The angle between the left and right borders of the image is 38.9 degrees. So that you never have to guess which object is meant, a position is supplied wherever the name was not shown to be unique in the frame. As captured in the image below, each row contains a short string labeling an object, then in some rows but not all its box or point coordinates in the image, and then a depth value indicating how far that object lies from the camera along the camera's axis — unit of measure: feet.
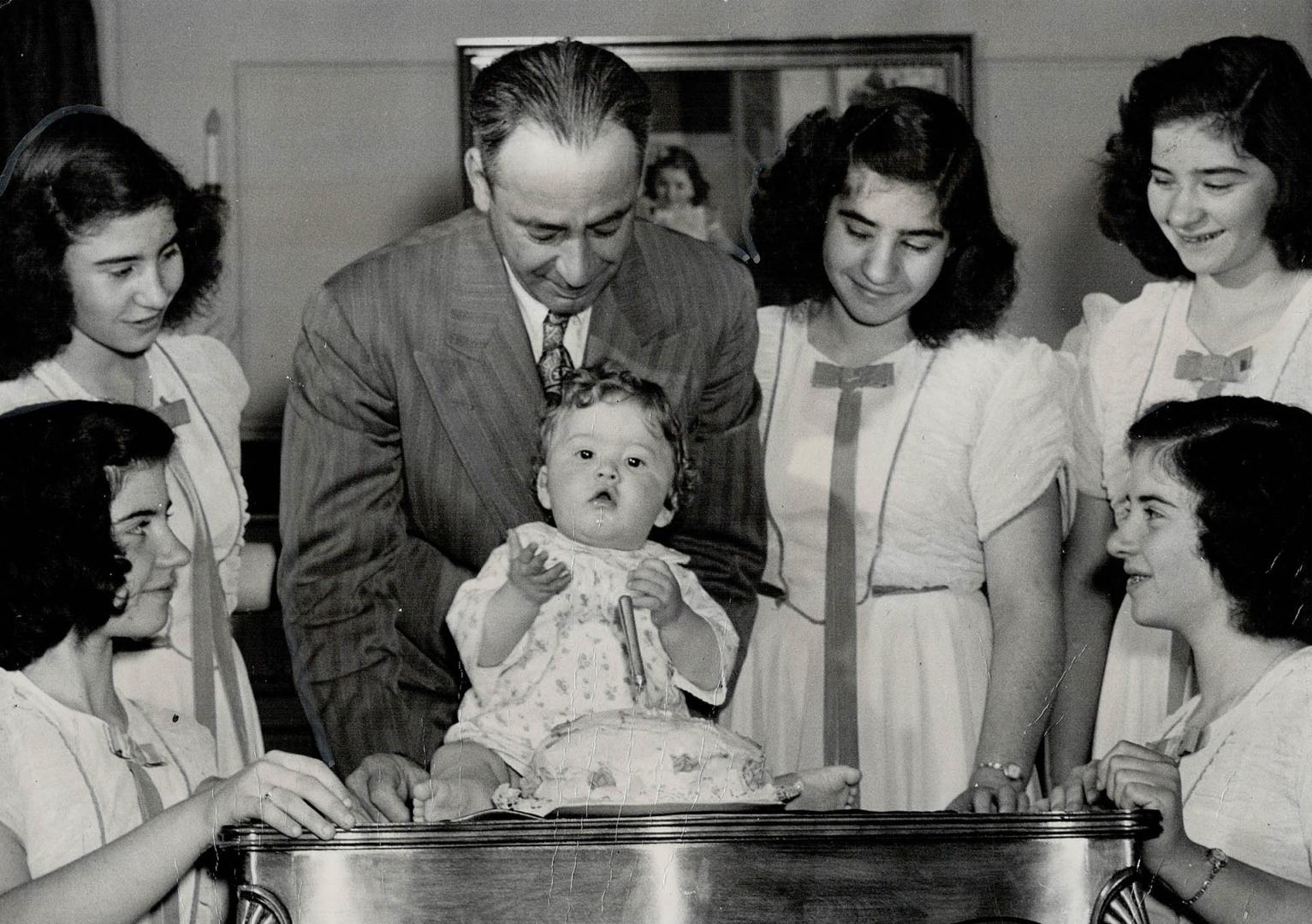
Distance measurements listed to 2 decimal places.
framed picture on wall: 10.79
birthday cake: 7.72
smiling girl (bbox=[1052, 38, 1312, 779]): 10.11
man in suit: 10.05
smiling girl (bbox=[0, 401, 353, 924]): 7.84
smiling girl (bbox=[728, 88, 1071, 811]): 10.23
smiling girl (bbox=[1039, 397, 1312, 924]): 8.20
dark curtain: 10.23
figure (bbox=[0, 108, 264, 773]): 9.93
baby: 9.25
